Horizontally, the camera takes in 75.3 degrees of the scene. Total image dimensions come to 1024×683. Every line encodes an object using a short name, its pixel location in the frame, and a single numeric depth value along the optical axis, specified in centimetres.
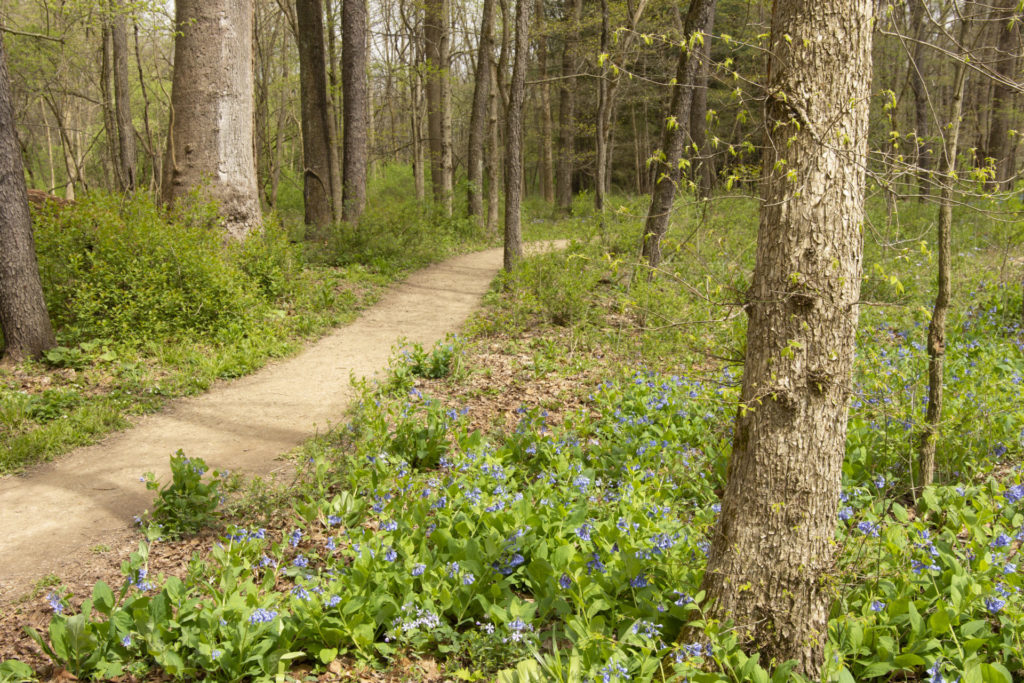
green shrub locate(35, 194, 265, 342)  770
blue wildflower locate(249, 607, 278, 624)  280
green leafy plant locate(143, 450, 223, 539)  415
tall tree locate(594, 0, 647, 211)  1541
